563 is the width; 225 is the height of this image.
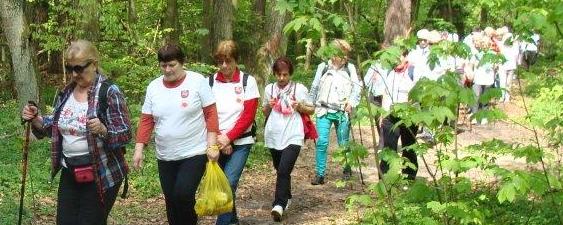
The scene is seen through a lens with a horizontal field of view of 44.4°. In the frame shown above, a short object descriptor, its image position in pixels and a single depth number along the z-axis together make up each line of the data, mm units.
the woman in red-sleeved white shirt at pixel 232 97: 6203
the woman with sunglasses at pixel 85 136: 4426
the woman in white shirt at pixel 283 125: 7332
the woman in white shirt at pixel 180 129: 5266
